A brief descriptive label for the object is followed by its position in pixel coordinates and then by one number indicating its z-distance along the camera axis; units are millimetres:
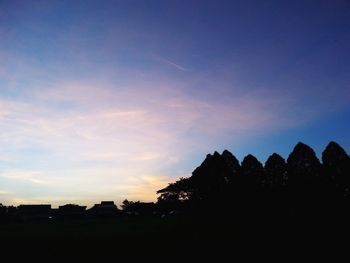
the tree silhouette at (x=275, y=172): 50538
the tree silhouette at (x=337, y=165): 43375
